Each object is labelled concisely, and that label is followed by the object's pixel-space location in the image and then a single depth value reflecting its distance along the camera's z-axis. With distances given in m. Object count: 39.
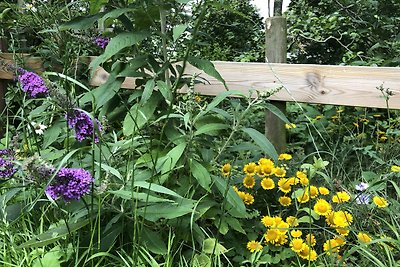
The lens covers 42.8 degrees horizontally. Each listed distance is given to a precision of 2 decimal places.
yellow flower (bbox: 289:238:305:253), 1.78
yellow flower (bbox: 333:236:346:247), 1.75
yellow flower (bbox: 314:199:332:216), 1.89
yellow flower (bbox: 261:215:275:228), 1.87
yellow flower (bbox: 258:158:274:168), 2.13
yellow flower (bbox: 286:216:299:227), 1.86
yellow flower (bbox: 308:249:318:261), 1.73
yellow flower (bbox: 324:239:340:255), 1.75
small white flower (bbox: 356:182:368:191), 2.09
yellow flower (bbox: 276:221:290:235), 1.85
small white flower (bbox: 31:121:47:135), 2.09
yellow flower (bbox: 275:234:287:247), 1.84
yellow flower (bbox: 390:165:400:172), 2.09
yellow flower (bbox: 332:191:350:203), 1.93
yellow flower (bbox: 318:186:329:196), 2.00
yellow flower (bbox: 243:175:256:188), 2.08
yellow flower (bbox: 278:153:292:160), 2.27
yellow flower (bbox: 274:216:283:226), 1.88
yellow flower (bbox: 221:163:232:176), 2.14
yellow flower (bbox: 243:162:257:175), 2.12
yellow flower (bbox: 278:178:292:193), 2.04
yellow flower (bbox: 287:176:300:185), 2.05
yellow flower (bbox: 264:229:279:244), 1.83
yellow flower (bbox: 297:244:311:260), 1.78
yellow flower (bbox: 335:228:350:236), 1.84
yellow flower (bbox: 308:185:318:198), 2.01
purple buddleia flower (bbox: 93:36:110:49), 2.24
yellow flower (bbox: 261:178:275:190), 2.07
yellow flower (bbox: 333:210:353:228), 1.82
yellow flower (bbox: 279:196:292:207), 2.01
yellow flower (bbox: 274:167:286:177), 2.10
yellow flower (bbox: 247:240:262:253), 1.85
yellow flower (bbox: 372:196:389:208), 1.88
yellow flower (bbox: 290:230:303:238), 1.81
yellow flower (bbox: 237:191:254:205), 2.04
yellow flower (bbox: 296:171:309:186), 2.05
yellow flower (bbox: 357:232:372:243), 1.76
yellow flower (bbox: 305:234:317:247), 1.76
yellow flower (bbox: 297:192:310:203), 1.93
